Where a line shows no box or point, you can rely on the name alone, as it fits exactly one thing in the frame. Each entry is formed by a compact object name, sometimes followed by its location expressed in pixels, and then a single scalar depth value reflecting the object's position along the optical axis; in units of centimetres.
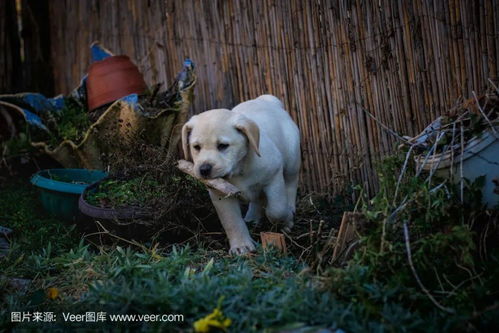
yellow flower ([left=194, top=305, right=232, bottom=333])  261
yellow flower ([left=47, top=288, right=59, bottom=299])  332
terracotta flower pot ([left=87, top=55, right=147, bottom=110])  612
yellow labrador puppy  387
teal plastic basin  499
